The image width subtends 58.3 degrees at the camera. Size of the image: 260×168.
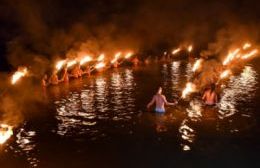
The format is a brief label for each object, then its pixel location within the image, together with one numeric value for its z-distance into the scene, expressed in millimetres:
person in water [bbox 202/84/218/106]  16282
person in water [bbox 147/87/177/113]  14910
